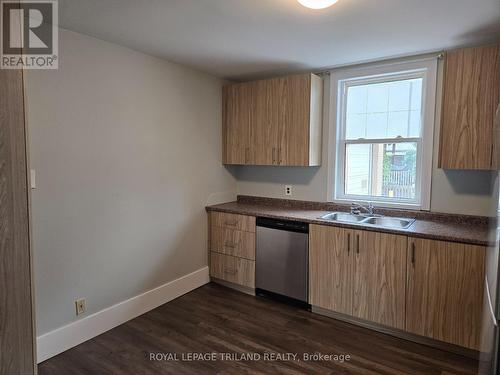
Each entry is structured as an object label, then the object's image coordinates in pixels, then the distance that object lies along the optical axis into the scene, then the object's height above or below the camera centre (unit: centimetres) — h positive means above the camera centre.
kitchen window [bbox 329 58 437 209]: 291 +34
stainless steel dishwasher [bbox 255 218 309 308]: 303 -92
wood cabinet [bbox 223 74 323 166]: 326 +49
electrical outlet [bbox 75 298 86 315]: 247 -110
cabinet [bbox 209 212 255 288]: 337 -90
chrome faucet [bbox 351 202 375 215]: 312 -40
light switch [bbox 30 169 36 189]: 215 -10
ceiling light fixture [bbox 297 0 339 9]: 177 +92
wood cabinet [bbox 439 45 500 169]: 237 +48
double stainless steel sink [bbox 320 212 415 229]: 288 -49
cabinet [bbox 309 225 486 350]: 229 -90
